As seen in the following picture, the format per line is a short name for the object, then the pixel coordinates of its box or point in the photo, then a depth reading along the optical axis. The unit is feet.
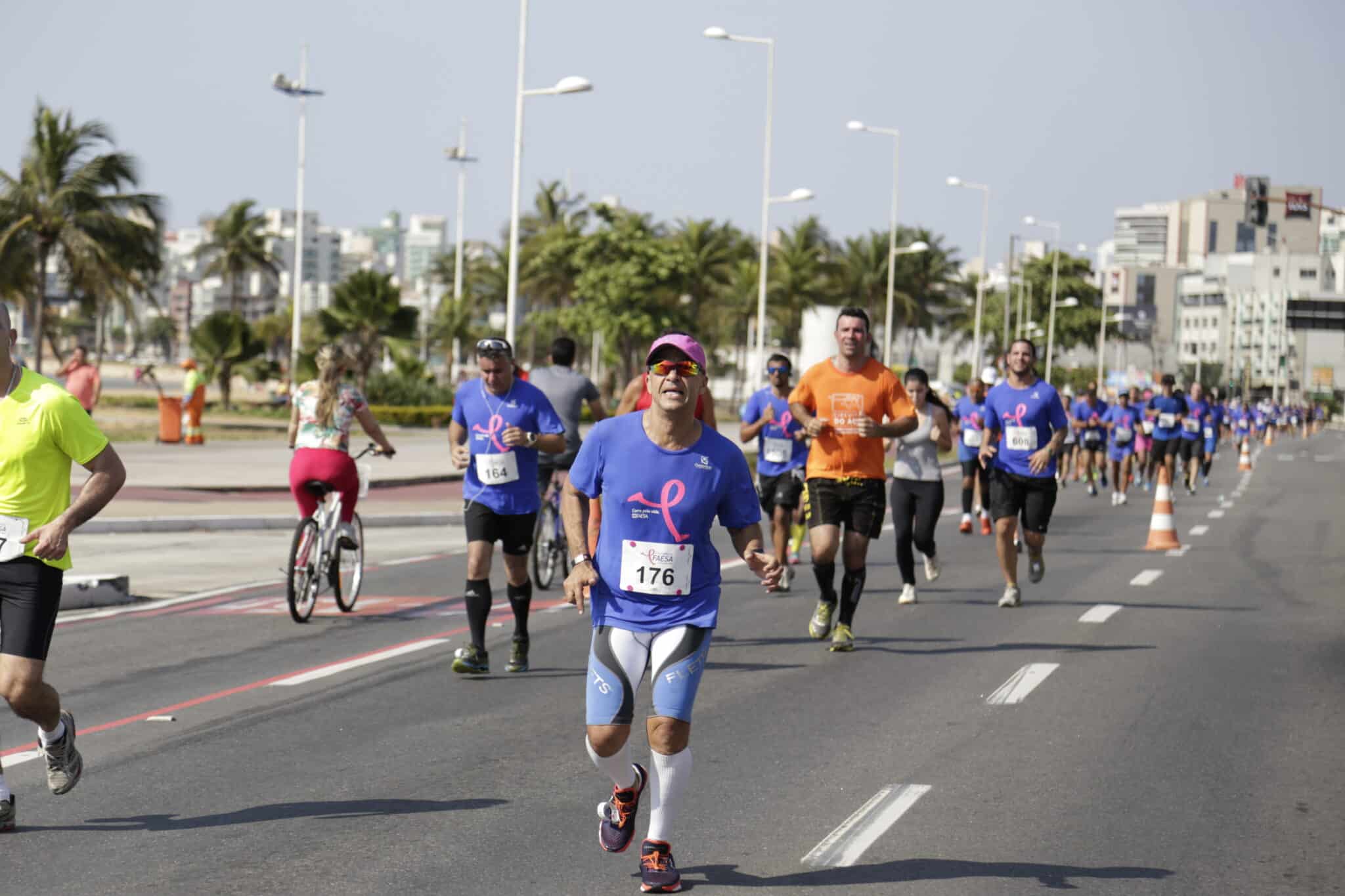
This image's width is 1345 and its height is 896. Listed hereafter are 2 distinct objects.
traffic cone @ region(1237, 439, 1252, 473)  152.56
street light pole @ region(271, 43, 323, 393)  204.13
